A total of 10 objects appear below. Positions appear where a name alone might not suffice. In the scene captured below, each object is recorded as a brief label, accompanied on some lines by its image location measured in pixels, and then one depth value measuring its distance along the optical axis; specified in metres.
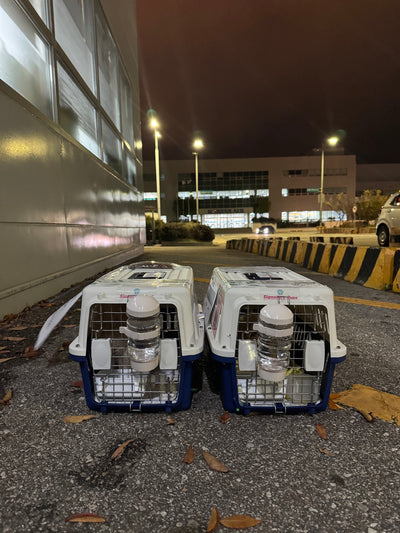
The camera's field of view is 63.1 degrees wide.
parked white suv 10.97
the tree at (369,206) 54.12
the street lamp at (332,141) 30.06
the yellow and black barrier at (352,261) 5.85
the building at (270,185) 72.12
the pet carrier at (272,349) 1.88
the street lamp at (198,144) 32.38
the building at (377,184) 107.57
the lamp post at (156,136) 23.69
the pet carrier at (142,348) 1.89
